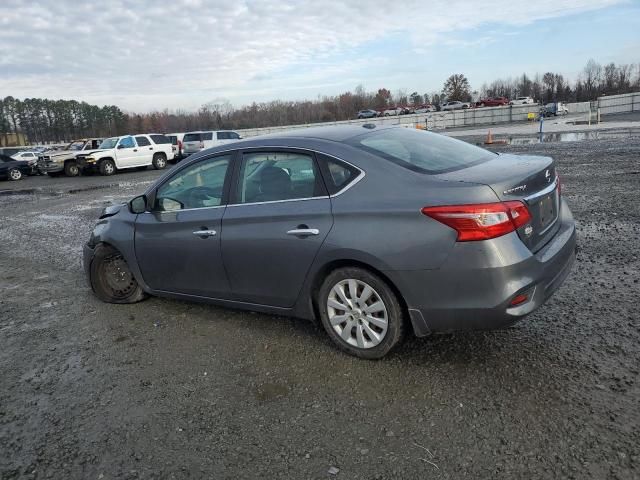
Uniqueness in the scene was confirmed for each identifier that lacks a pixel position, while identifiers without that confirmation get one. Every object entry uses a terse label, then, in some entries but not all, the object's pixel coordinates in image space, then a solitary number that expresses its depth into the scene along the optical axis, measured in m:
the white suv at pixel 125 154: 24.88
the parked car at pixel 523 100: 75.84
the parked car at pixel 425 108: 84.22
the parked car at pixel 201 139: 27.84
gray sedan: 3.15
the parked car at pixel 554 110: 59.24
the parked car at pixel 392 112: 81.57
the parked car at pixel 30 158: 29.99
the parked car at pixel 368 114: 78.10
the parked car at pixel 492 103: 74.57
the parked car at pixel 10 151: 31.53
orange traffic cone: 23.61
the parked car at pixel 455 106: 81.99
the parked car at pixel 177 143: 28.41
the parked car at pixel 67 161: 25.80
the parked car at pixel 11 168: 27.33
